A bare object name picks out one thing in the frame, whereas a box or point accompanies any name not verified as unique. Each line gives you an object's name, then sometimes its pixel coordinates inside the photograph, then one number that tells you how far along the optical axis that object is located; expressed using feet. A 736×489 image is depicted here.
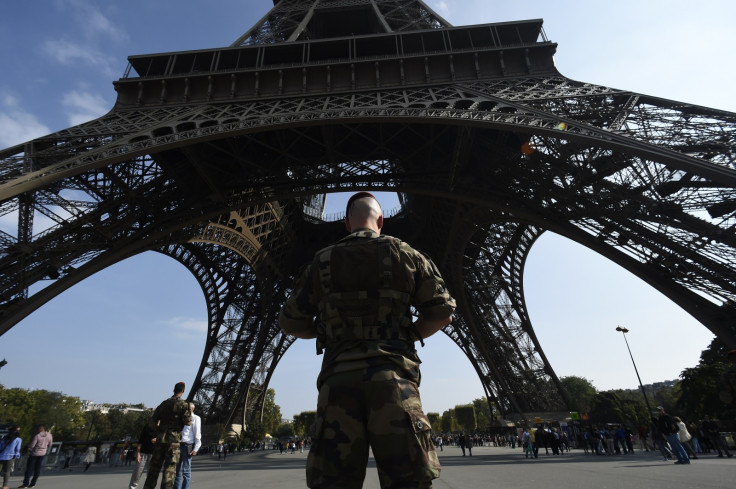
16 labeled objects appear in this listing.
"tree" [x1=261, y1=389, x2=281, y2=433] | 233.76
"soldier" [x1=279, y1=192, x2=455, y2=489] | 5.23
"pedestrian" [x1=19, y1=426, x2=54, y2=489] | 25.50
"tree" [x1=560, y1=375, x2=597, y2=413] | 251.35
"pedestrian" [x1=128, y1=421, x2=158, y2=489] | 19.71
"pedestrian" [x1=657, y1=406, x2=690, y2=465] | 28.17
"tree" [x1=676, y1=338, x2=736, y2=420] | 77.56
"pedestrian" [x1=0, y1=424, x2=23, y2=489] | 23.59
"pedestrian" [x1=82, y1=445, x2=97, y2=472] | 56.22
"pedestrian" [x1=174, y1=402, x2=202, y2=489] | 17.60
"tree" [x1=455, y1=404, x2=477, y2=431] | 272.10
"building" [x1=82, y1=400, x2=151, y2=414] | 398.75
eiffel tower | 38.34
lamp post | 90.91
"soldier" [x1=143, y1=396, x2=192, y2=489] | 16.31
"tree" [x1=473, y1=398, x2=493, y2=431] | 288.96
